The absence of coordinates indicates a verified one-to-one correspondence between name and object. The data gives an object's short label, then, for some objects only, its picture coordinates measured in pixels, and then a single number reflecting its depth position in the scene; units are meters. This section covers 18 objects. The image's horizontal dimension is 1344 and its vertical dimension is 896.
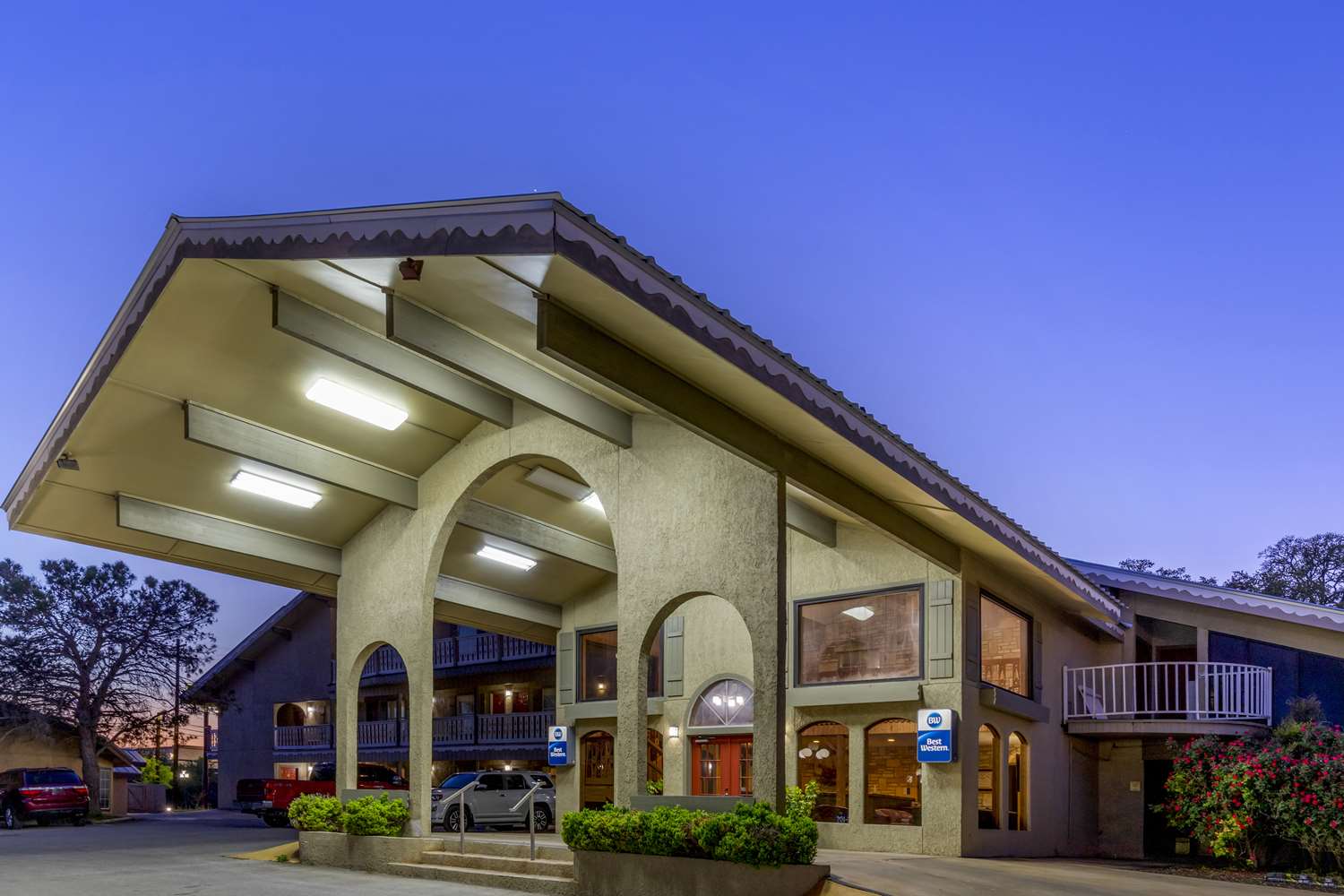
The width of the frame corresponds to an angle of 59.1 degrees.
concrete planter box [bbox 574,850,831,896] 11.27
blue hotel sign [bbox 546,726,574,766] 21.95
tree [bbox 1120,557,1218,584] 62.67
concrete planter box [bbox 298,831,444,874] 15.37
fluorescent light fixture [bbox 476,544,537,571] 19.76
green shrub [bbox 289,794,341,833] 16.30
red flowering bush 15.59
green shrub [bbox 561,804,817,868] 11.21
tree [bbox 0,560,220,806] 35.19
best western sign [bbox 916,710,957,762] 15.88
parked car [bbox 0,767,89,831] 29.19
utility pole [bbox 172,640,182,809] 38.16
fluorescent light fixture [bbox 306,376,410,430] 14.38
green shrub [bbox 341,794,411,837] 15.62
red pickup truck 25.75
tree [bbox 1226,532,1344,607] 42.44
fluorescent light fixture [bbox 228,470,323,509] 16.44
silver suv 22.92
